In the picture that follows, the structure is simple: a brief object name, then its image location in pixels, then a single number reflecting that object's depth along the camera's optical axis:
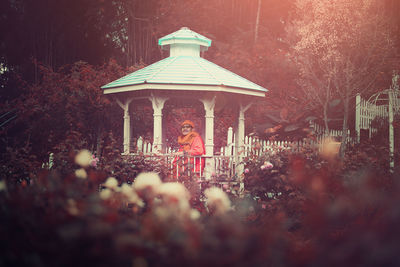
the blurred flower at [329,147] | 7.64
